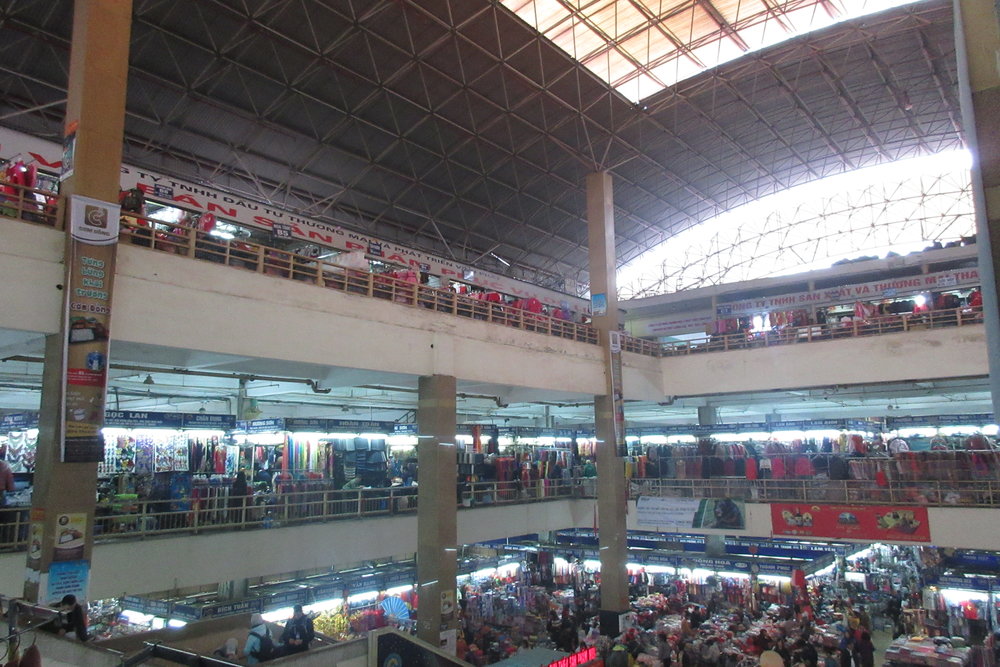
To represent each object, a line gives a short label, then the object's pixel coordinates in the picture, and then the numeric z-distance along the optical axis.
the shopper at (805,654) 13.34
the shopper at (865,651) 14.21
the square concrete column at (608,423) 19.67
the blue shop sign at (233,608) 13.80
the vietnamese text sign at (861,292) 24.23
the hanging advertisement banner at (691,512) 19.34
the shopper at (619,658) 12.85
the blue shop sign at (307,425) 15.65
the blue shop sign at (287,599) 15.11
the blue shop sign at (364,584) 17.08
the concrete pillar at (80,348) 9.11
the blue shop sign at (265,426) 15.51
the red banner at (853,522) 16.89
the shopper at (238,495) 13.54
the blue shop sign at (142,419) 12.74
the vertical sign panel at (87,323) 9.39
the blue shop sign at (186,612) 13.62
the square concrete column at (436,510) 14.49
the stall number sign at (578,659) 9.17
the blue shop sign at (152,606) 13.81
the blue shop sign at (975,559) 19.89
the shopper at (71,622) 5.98
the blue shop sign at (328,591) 16.16
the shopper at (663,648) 14.28
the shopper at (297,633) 9.48
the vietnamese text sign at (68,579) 8.93
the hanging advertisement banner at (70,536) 9.07
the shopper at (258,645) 9.11
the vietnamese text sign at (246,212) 14.05
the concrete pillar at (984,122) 3.46
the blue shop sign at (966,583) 18.16
